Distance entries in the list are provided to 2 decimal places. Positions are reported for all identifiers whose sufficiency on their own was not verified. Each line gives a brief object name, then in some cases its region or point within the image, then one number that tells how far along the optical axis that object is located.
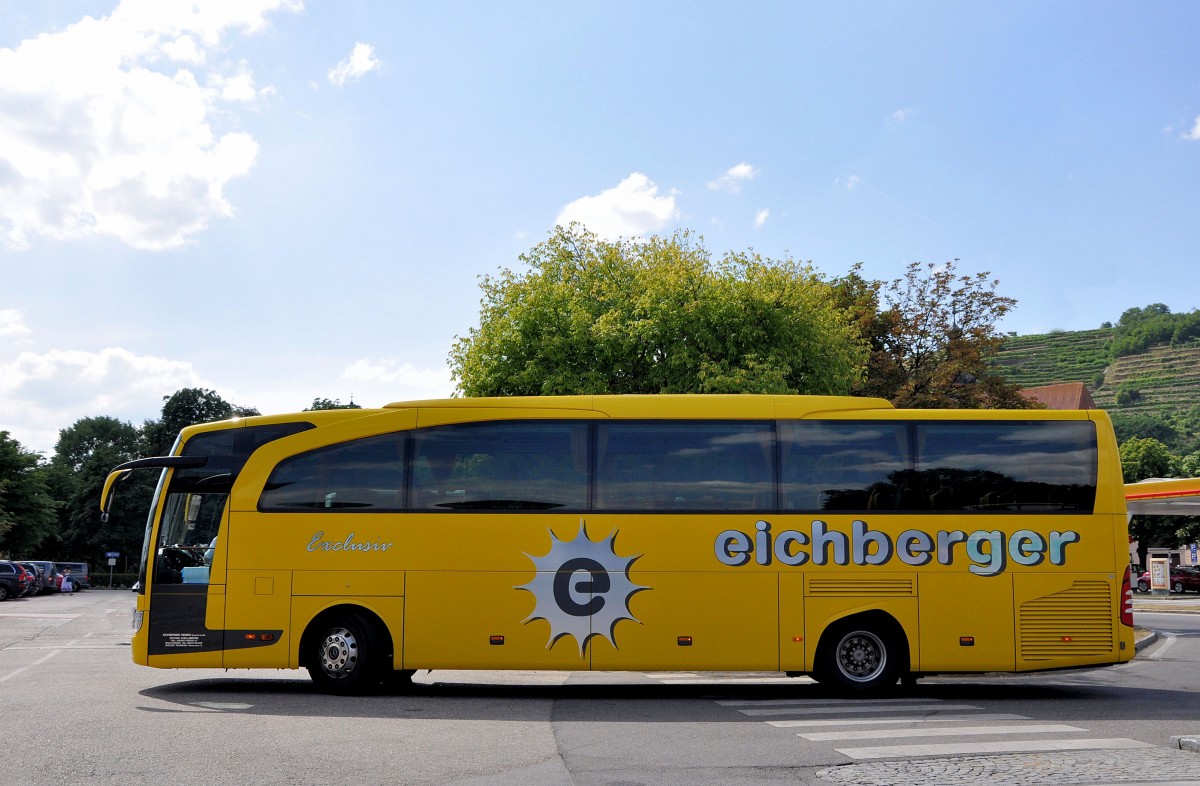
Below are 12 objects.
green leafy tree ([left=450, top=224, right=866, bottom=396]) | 27.94
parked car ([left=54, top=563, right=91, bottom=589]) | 71.83
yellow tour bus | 13.48
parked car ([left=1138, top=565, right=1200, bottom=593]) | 66.56
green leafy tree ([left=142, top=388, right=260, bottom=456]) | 81.38
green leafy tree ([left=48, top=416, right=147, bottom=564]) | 80.56
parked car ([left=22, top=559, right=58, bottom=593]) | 55.59
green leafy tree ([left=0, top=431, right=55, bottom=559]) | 69.69
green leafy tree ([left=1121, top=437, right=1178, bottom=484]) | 86.81
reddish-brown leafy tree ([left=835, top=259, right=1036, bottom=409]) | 39.62
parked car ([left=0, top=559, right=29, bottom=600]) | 47.81
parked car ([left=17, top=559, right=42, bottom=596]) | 51.00
